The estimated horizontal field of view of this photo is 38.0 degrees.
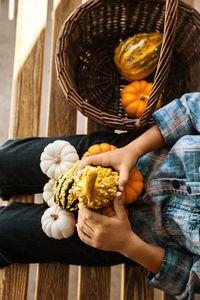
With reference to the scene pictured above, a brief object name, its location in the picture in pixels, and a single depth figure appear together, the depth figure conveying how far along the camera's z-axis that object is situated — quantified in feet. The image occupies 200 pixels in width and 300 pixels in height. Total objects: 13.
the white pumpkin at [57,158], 2.64
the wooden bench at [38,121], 3.02
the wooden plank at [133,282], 3.08
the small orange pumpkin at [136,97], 3.07
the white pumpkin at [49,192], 2.71
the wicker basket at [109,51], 2.75
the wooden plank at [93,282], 3.04
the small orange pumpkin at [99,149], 2.43
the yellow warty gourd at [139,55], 3.14
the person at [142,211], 2.25
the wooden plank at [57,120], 3.02
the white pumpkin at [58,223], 2.55
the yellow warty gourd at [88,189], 1.72
